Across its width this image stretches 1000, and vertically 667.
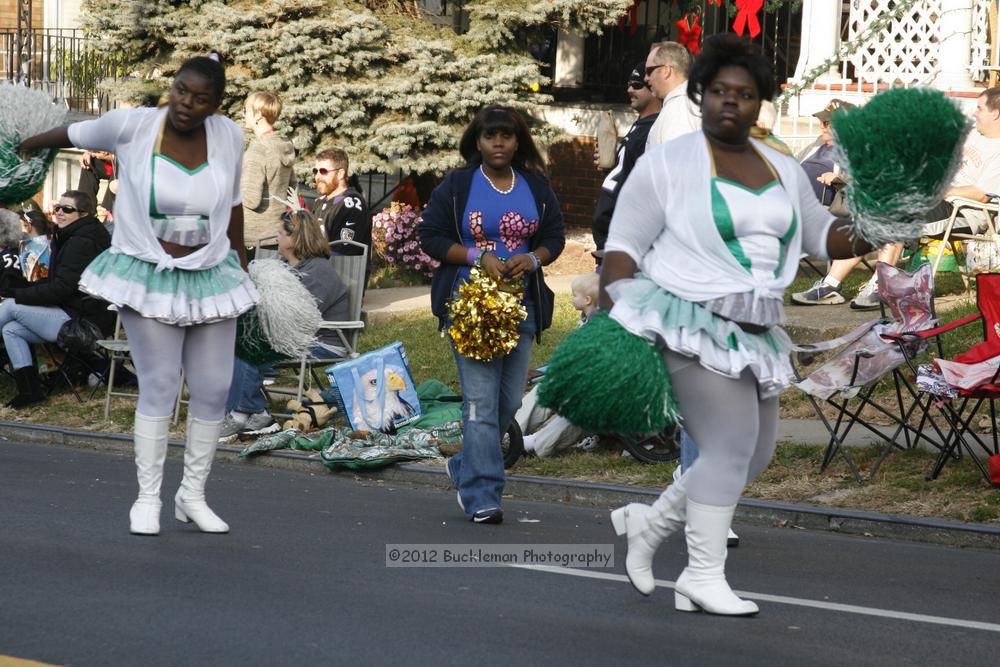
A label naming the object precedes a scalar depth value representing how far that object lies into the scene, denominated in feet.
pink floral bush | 53.83
